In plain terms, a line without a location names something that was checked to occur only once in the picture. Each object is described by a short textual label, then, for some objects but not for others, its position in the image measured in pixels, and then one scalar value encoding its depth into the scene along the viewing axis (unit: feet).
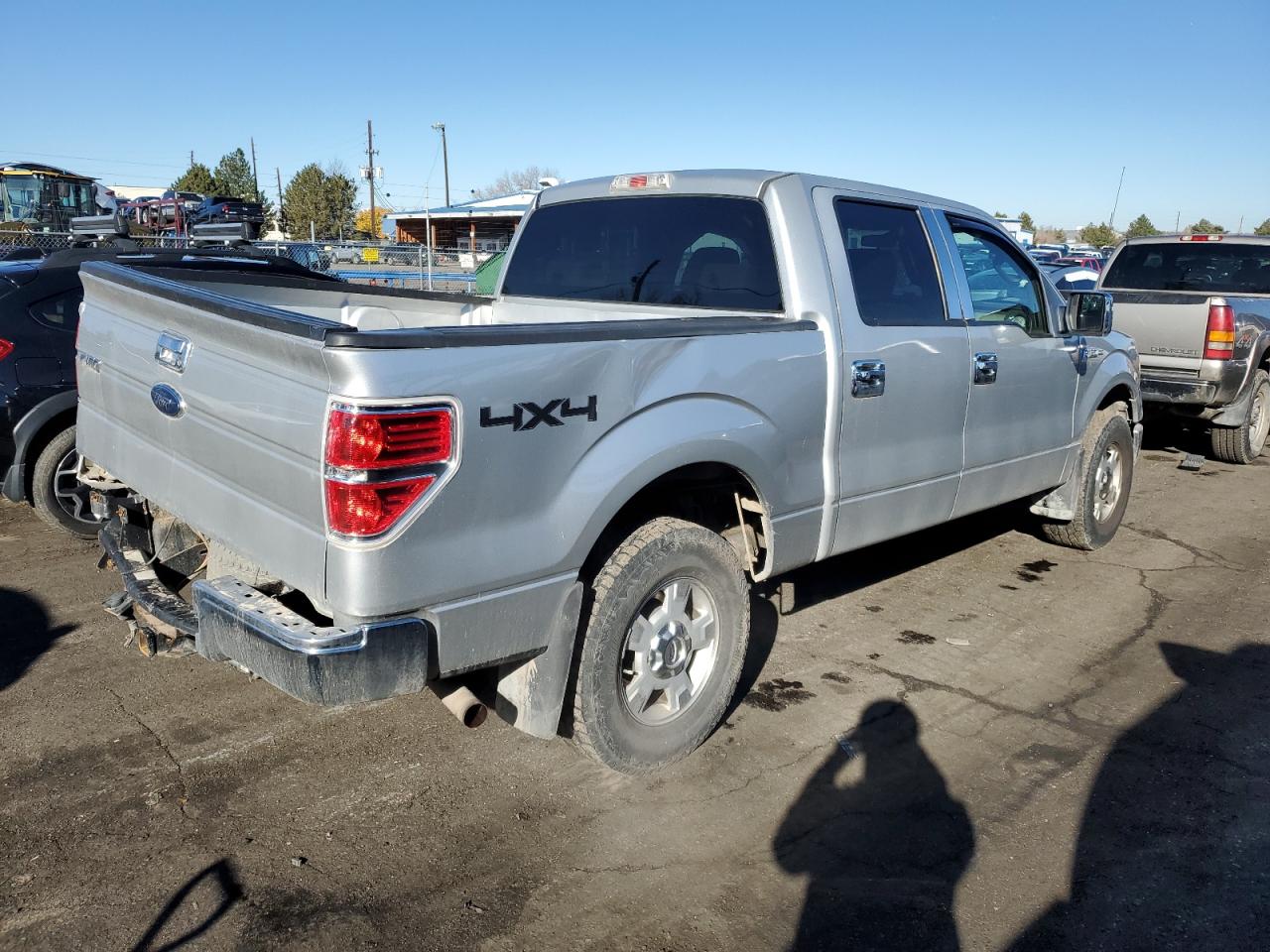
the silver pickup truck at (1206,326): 28.55
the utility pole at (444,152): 195.81
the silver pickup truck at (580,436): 8.77
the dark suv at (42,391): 18.67
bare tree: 285.23
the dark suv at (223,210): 108.58
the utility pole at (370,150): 204.66
